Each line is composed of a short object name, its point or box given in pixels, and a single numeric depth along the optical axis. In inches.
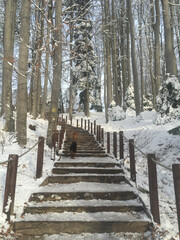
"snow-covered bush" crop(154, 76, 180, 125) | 407.5
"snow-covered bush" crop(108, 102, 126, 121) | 737.0
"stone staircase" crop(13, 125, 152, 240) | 129.5
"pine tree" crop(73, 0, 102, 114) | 1006.4
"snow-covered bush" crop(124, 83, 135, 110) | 1013.2
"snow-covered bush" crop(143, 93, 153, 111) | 1120.8
